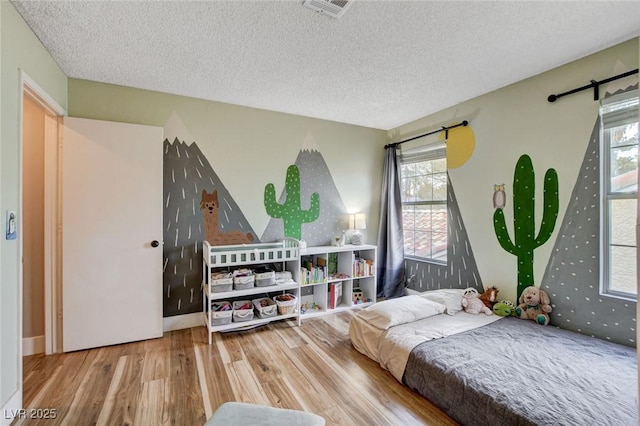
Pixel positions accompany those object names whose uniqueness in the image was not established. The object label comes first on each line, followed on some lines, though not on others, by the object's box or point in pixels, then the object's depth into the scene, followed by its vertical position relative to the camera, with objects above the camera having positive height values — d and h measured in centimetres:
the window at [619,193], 208 +15
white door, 244 -20
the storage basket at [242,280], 281 -68
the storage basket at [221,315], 271 -99
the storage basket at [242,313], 281 -101
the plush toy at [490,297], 281 -84
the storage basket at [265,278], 292 -69
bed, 148 -99
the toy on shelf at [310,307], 343 -117
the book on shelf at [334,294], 350 -101
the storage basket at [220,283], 269 -68
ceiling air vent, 164 +122
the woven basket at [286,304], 302 -98
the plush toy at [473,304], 271 -89
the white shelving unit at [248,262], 272 -52
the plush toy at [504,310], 266 -92
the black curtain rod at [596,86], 204 +100
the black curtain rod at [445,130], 315 +99
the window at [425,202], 351 +14
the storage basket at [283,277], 310 -72
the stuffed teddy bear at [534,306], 247 -83
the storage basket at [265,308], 293 -100
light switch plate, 166 -9
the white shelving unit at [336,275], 337 -79
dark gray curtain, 392 -34
